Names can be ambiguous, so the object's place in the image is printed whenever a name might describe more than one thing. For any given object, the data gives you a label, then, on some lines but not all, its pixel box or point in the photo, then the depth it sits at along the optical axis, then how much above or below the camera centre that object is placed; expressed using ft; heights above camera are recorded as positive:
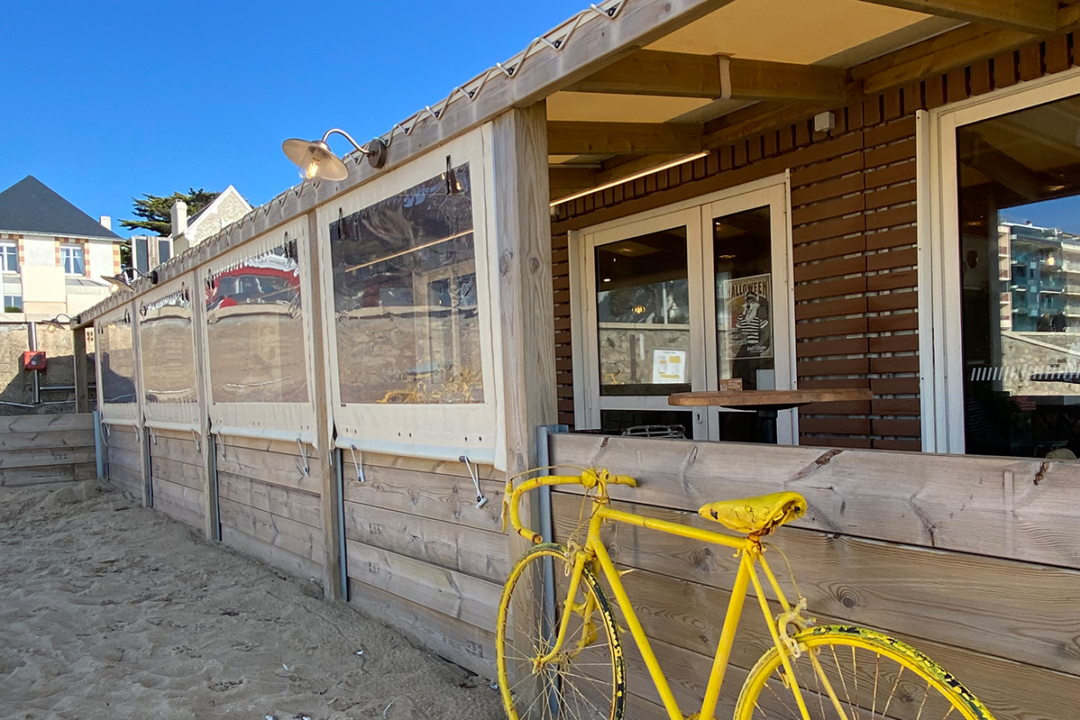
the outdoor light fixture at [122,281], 24.71 +2.84
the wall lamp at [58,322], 43.56 +2.56
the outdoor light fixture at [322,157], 10.60 +2.97
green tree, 127.06 +27.66
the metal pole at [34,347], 43.57 +1.06
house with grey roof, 114.62 +18.46
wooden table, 7.92 -0.73
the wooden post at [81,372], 36.06 -0.51
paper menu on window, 14.82 -0.61
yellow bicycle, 4.40 -2.59
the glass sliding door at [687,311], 13.00 +0.55
